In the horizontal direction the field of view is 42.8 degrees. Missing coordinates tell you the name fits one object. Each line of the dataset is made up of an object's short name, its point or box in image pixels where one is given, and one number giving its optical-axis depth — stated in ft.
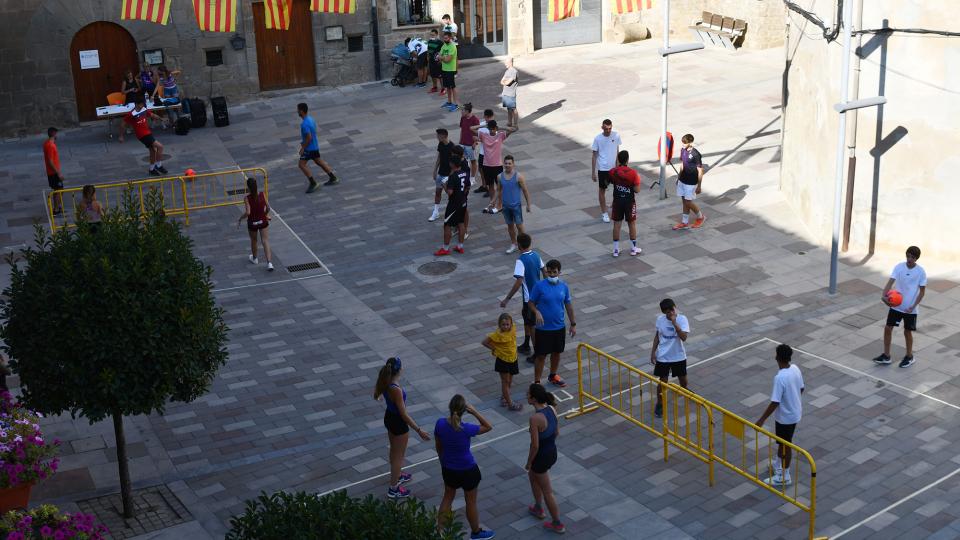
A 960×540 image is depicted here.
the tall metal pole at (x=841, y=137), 56.34
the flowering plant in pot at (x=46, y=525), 33.47
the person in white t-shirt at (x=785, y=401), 41.04
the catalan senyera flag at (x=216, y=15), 88.07
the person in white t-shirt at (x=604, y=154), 67.31
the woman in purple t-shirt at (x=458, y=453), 38.58
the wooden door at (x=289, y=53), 98.45
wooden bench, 101.86
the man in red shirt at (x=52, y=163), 73.61
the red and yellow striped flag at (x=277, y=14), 85.87
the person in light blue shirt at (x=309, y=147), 75.66
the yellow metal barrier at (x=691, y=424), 41.55
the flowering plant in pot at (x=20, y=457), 39.01
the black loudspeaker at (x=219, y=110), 91.71
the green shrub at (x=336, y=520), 24.45
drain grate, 65.51
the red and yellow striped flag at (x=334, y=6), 84.64
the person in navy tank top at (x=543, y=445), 38.93
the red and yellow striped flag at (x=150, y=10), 83.56
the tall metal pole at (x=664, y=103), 69.72
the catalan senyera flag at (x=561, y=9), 75.92
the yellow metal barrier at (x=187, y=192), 74.13
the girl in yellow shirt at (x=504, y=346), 46.85
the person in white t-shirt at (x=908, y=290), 49.08
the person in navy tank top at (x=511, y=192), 62.44
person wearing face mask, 48.08
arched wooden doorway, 92.32
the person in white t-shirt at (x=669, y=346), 45.68
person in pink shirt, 69.26
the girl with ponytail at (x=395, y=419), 41.65
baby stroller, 99.14
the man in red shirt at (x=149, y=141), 80.69
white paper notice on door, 92.48
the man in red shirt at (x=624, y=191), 61.62
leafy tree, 37.17
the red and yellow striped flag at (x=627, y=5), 74.02
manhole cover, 63.77
